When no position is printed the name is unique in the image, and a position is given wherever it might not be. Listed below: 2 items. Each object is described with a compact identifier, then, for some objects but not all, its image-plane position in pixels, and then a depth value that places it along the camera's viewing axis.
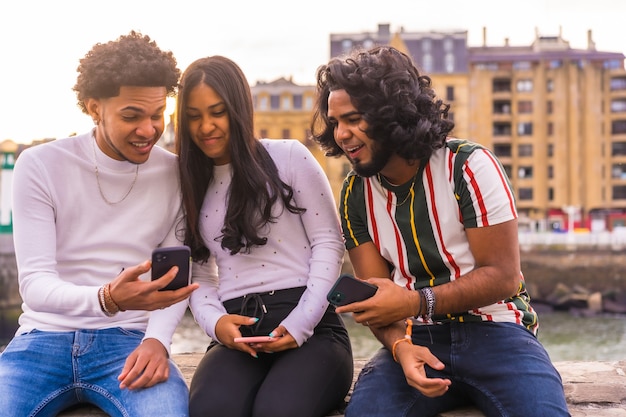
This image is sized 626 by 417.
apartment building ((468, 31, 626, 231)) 36.78
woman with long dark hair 2.64
